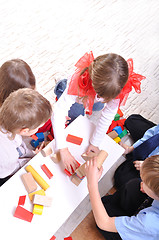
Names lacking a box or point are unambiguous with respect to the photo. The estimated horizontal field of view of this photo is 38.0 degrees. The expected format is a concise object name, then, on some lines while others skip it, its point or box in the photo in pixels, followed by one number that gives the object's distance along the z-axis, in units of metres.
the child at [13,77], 1.06
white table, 0.83
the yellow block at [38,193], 0.89
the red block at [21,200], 0.87
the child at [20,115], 0.86
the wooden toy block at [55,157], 0.98
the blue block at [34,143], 1.29
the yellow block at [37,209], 0.86
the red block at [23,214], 0.84
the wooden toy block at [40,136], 1.32
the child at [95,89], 0.91
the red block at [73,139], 1.06
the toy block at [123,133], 1.55
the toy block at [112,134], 1.31
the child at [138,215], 0.84
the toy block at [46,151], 0.97
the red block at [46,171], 0.94
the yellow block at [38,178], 0.92
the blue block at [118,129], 1.49
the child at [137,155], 1.24
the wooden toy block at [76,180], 0.95
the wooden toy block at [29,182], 0.89
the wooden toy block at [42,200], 0.86
